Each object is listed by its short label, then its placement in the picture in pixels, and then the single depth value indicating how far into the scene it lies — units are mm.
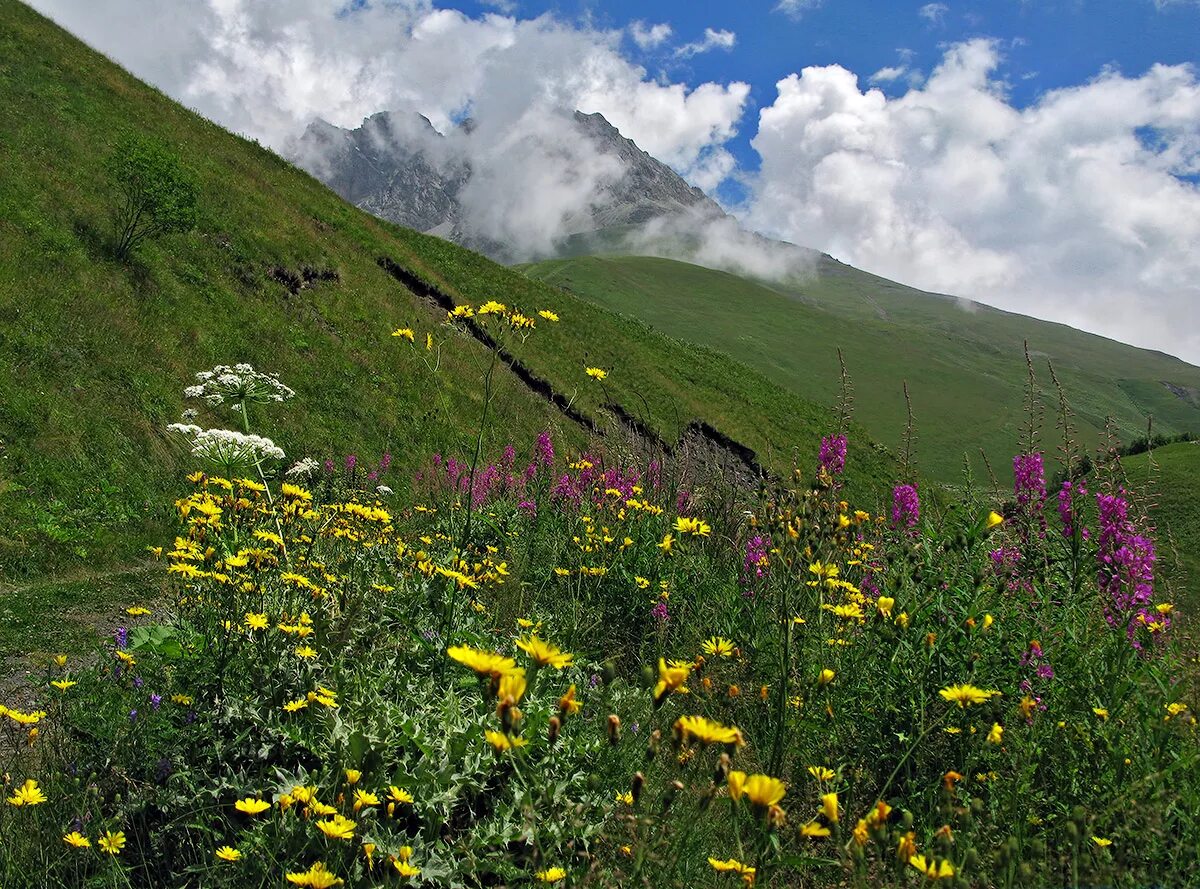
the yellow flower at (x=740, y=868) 1867
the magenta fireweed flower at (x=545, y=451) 7719
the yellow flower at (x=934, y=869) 1617
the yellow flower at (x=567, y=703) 1735
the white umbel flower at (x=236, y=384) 5820
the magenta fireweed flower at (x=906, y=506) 5570
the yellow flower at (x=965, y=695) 2357
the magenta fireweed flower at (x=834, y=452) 5590
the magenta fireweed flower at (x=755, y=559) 5254
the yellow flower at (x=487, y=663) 1681
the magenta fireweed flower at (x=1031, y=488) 5258
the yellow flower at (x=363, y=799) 2288
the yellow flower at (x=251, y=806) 2307
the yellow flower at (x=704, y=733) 1726
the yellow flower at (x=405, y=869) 1981
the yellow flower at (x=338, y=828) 2115
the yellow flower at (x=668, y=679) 1837
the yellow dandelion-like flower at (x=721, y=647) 2951
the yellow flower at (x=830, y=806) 1809
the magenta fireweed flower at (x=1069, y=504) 4809
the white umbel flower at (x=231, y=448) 4965
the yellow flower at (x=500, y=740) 1533
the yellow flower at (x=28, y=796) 2523
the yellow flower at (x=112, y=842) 2438
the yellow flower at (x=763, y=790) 1650
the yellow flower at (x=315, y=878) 2010
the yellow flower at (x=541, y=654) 1871
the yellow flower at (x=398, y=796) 2416
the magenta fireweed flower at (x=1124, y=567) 3984
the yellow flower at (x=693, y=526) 4320
